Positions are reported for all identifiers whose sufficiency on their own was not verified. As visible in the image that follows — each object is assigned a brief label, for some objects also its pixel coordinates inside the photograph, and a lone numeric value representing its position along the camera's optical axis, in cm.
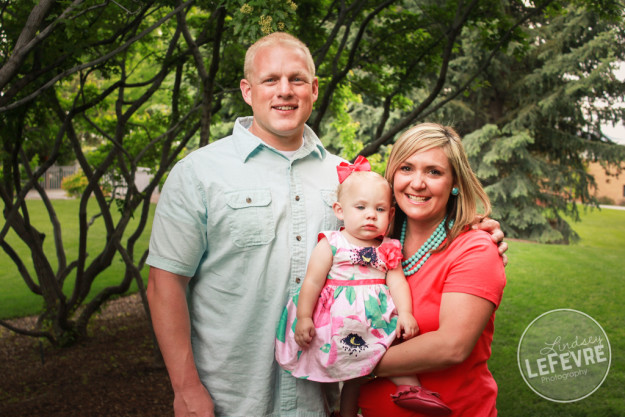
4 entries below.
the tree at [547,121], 1688
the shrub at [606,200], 3032
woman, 200
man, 215
